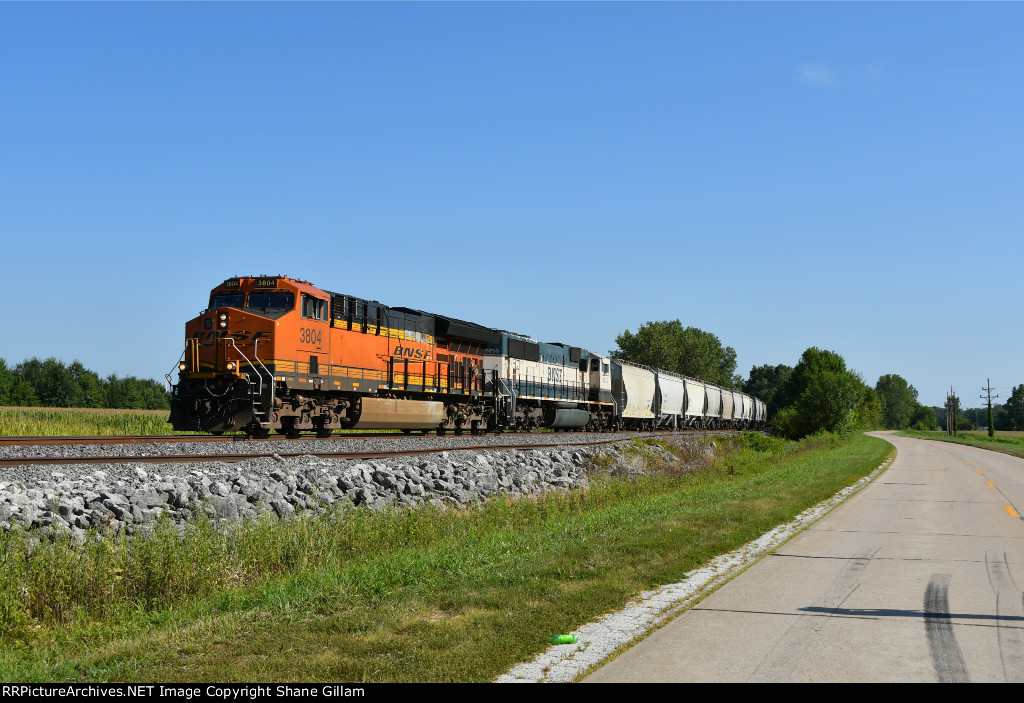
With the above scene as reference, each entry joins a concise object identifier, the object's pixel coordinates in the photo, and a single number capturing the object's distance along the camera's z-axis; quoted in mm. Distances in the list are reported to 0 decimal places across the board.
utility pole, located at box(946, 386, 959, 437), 114225
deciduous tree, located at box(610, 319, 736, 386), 136750
